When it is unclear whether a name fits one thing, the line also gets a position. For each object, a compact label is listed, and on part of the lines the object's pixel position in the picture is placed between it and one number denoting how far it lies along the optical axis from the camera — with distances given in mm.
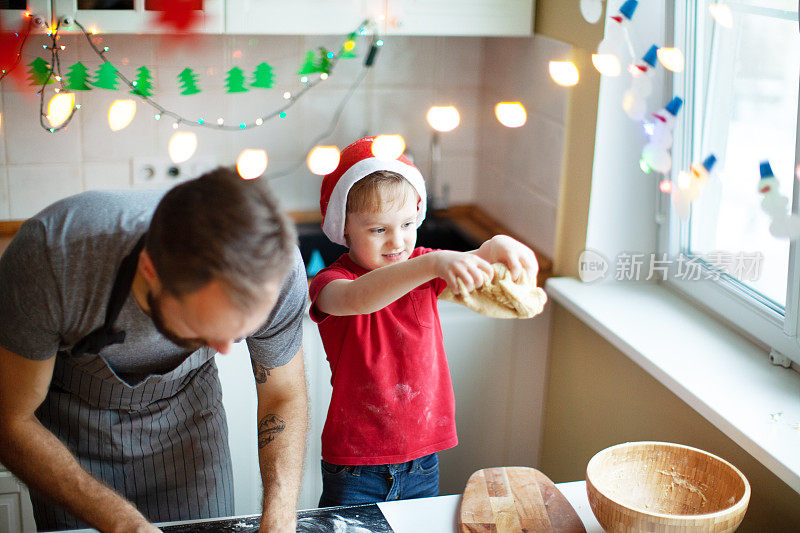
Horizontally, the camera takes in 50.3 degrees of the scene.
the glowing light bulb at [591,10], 1899
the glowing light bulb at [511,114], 2321
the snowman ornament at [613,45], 1866
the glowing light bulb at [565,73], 2025
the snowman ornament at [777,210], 1478
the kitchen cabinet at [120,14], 1889
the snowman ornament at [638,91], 1916
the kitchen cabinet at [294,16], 1979
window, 1617
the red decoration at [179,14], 1944
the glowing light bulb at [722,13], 1636
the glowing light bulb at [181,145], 2375
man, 967
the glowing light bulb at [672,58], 1869
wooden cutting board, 1275
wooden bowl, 1257
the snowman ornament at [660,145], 1897
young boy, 1417
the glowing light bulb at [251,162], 2455
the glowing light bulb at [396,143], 2404
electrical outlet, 2363
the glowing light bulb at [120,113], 2295
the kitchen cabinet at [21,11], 1866
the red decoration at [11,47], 1911
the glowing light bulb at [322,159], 2500
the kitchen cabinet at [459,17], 2084
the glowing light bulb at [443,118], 2545
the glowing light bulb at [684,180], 1837
